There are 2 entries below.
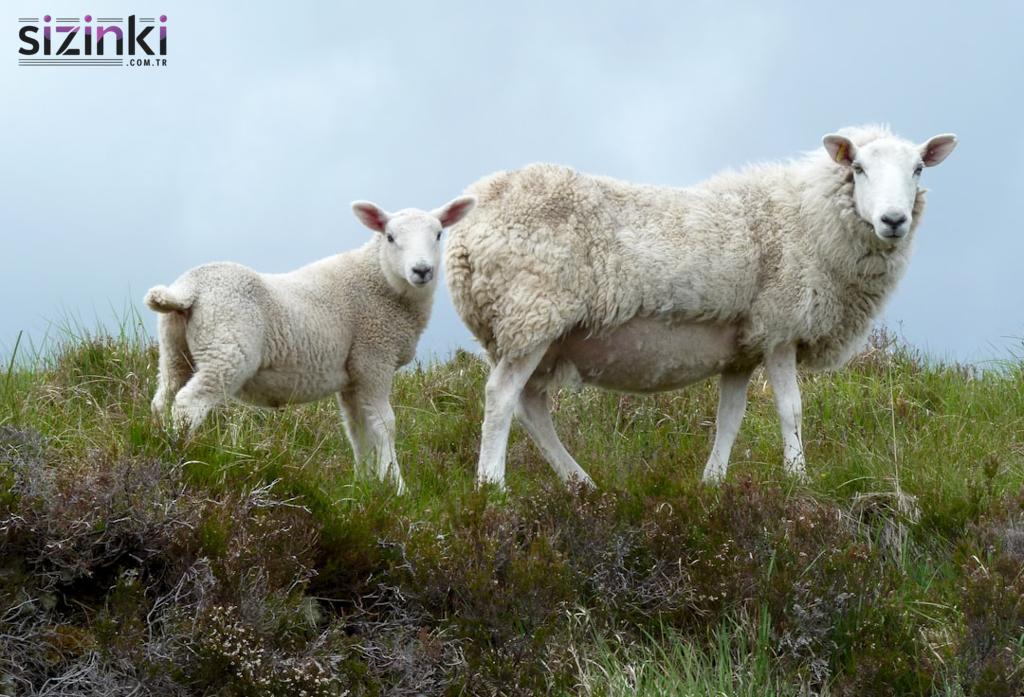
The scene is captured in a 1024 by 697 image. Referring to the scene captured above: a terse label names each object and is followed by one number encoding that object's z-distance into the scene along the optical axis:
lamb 14.02
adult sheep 14.09
